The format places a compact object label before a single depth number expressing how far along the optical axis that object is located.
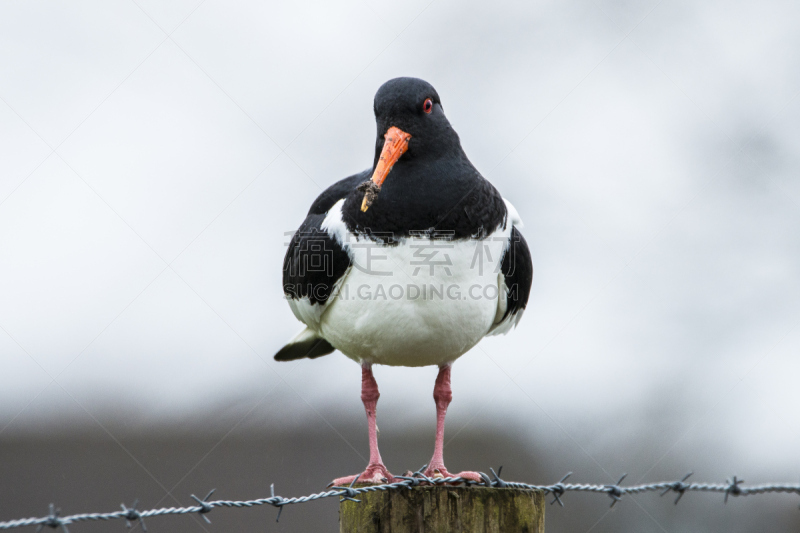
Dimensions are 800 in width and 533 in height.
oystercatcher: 7.84
